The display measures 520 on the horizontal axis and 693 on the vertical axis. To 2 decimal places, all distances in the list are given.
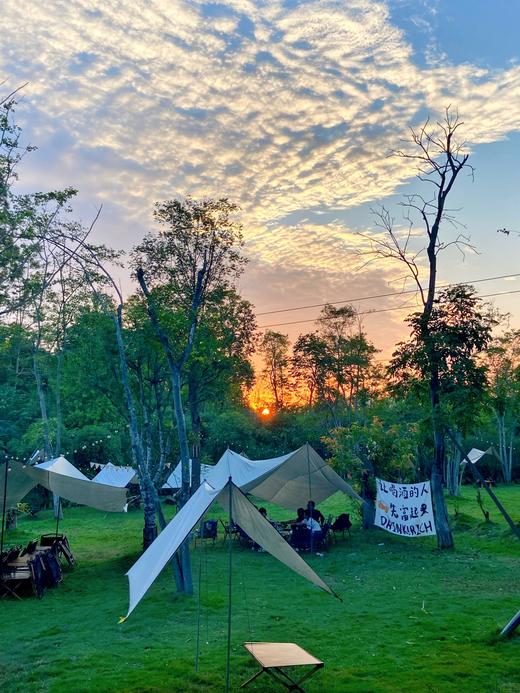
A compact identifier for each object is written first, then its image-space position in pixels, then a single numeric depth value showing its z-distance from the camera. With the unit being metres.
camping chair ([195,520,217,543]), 16.23
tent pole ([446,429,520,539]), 6.75
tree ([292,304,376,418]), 31.95
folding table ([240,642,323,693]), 5.44
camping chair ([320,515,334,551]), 14.88
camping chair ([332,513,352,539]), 15.55
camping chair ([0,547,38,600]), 10.84
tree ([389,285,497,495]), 13.34
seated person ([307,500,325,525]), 15.20
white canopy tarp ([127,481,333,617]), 6.12
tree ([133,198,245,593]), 14.56
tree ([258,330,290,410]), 50.06
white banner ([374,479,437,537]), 13.96
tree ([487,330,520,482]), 33.41
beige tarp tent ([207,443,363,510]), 14.45
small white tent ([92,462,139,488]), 26.56
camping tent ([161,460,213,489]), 23.98
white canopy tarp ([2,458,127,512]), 13.04
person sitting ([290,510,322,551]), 14.77
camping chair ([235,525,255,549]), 15.62
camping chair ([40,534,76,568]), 13.20
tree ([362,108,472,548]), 13.83
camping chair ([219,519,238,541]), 16.64
